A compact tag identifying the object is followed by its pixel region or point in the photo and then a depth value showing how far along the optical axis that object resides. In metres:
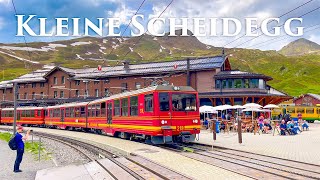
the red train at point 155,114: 18.09
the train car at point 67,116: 33.69
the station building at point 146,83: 47.16
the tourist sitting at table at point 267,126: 27.86
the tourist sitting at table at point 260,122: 27.85
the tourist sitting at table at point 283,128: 25.30
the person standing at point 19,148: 12.82
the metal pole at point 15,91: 20.03
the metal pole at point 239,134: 18.94
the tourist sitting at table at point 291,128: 25.92
